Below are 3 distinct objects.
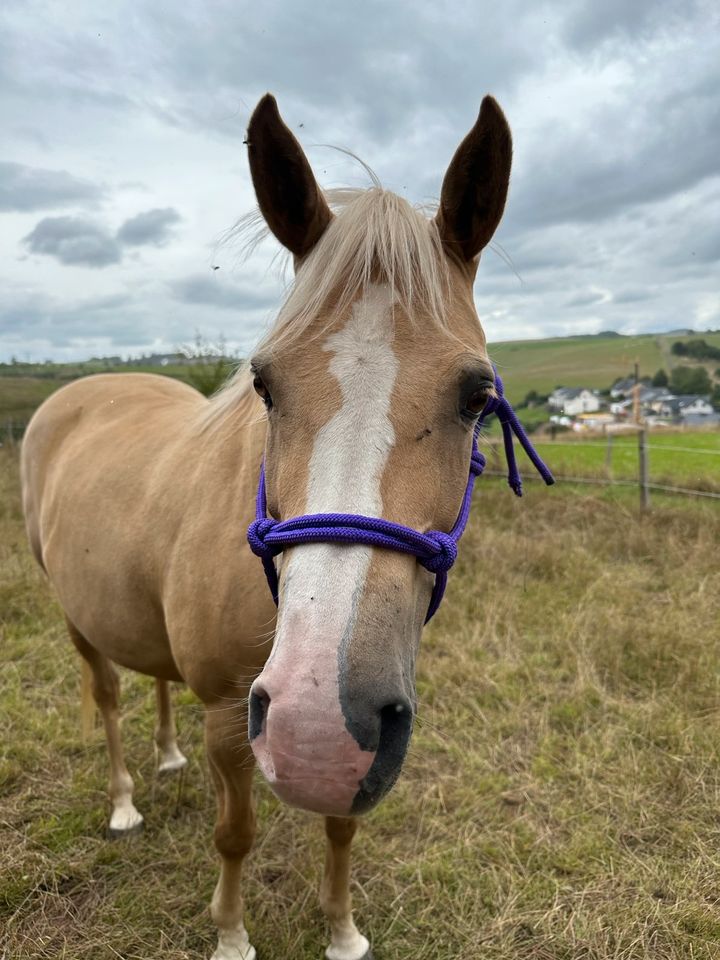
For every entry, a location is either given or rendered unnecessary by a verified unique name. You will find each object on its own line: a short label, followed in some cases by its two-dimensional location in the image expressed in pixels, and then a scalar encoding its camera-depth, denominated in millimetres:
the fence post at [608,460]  9706
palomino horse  1123
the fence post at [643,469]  8194
